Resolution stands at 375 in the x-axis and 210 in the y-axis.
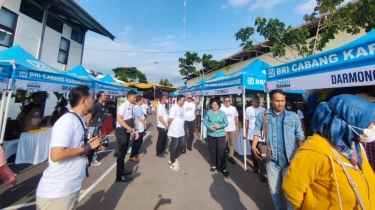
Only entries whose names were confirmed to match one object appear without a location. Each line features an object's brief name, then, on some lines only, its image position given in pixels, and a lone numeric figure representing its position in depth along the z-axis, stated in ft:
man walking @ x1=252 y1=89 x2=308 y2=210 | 7.17
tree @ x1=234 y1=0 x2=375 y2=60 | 16.40
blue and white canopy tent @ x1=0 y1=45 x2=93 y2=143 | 11.76
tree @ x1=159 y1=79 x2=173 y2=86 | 156.35
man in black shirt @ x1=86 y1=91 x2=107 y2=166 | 15.50
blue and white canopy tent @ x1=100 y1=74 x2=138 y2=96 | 37.76
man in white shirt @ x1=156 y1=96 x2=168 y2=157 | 16.12
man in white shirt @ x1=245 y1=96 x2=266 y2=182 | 14.12
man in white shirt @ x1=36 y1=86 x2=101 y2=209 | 4.65
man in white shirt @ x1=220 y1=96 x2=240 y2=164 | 17.13
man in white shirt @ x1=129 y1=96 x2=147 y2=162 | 15.85
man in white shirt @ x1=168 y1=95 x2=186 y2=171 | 14.80
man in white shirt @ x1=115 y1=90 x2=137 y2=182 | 11.76
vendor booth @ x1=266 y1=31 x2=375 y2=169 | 5.49
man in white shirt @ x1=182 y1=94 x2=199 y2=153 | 21.10
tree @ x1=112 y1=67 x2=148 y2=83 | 151.23
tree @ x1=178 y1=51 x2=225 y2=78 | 63.67
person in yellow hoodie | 3.53
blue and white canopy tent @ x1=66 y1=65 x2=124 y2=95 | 24.68
